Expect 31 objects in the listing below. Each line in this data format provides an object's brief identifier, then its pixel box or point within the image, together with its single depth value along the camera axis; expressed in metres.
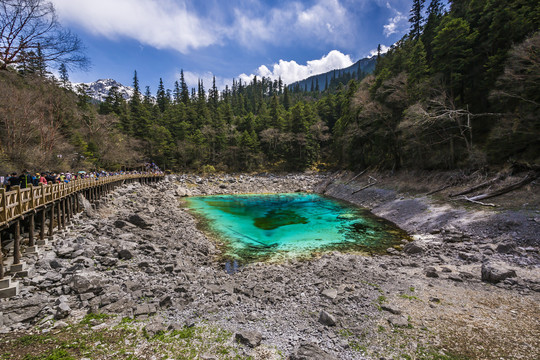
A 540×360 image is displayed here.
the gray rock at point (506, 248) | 9.75
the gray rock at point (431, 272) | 8.23
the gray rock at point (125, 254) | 9.26
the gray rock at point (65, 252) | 8.45
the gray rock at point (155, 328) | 5.08
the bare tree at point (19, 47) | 5.40
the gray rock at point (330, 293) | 6.86
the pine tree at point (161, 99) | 75.06
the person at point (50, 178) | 13.08
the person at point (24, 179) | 10.62
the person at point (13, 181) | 10.47
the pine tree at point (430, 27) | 33.86
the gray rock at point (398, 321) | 5.54
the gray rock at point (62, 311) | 5.34
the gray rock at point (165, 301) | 6.25
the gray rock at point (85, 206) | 14.74
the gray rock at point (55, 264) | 7.54
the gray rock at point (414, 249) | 11.15
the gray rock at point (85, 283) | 6.30
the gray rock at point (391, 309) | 6.04
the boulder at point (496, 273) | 7.39
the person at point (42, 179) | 11.90
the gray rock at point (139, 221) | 14.03
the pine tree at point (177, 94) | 84.64
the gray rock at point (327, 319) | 5.61
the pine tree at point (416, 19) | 46.70
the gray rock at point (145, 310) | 5.75
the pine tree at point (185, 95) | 75.16
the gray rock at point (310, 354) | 4.46
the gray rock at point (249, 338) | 4.88
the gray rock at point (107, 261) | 8.45
